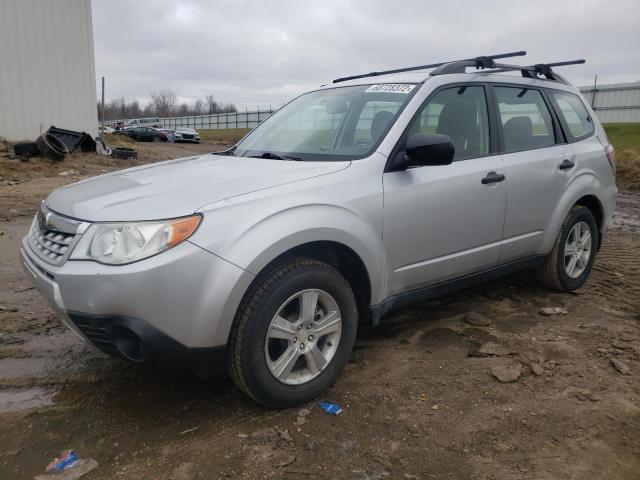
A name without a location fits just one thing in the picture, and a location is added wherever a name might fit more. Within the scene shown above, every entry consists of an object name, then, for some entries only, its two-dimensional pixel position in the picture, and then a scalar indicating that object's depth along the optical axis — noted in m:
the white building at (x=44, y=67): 13.60
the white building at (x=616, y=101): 23.97
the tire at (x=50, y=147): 12.94
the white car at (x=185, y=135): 36.09
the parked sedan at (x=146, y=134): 36.38
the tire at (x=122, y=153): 15.52
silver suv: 2.45
